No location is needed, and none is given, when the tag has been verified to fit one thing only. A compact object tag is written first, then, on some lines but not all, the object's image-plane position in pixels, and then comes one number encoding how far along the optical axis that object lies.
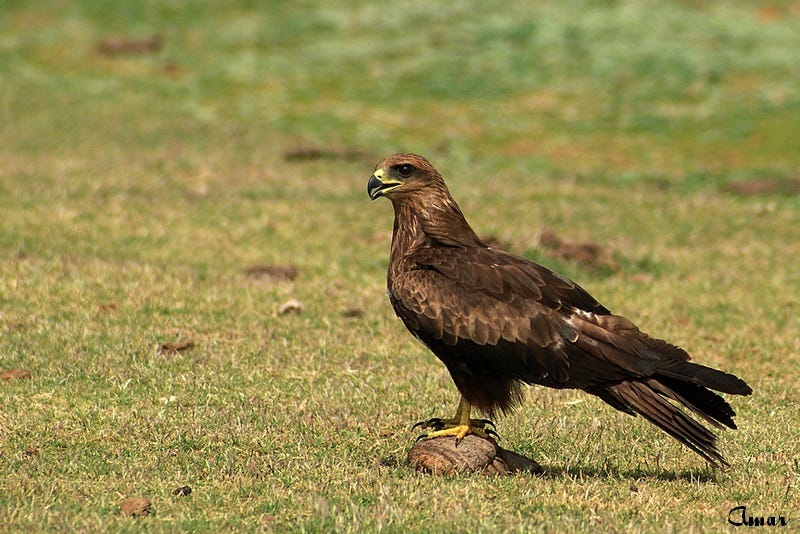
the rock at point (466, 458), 17.47
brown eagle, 16.95
